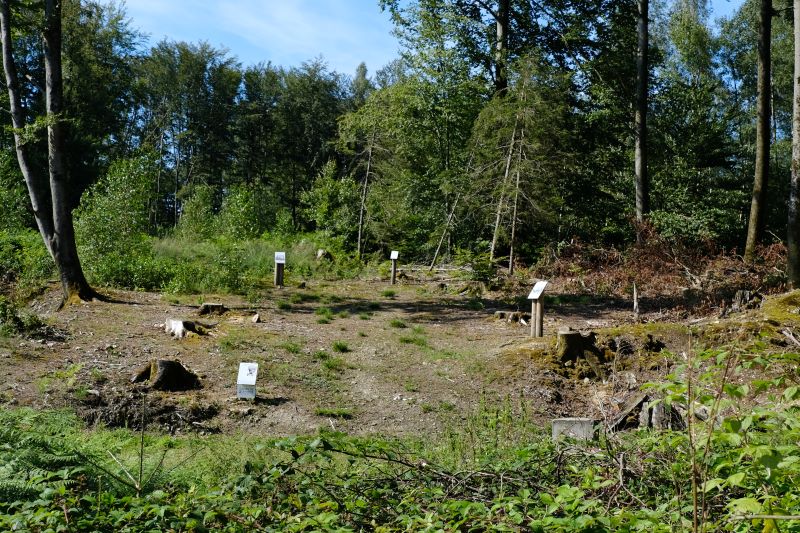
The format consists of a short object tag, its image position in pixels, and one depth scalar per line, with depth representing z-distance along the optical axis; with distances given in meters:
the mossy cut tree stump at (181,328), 10.40
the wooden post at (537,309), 10.41
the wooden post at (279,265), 16.14
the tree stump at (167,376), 8.28
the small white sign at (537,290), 10.37
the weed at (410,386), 8.98
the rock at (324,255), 21.08
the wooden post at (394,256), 17.20
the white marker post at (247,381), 7.89
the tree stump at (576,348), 9.55
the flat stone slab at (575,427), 6.31
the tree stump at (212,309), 12.11
